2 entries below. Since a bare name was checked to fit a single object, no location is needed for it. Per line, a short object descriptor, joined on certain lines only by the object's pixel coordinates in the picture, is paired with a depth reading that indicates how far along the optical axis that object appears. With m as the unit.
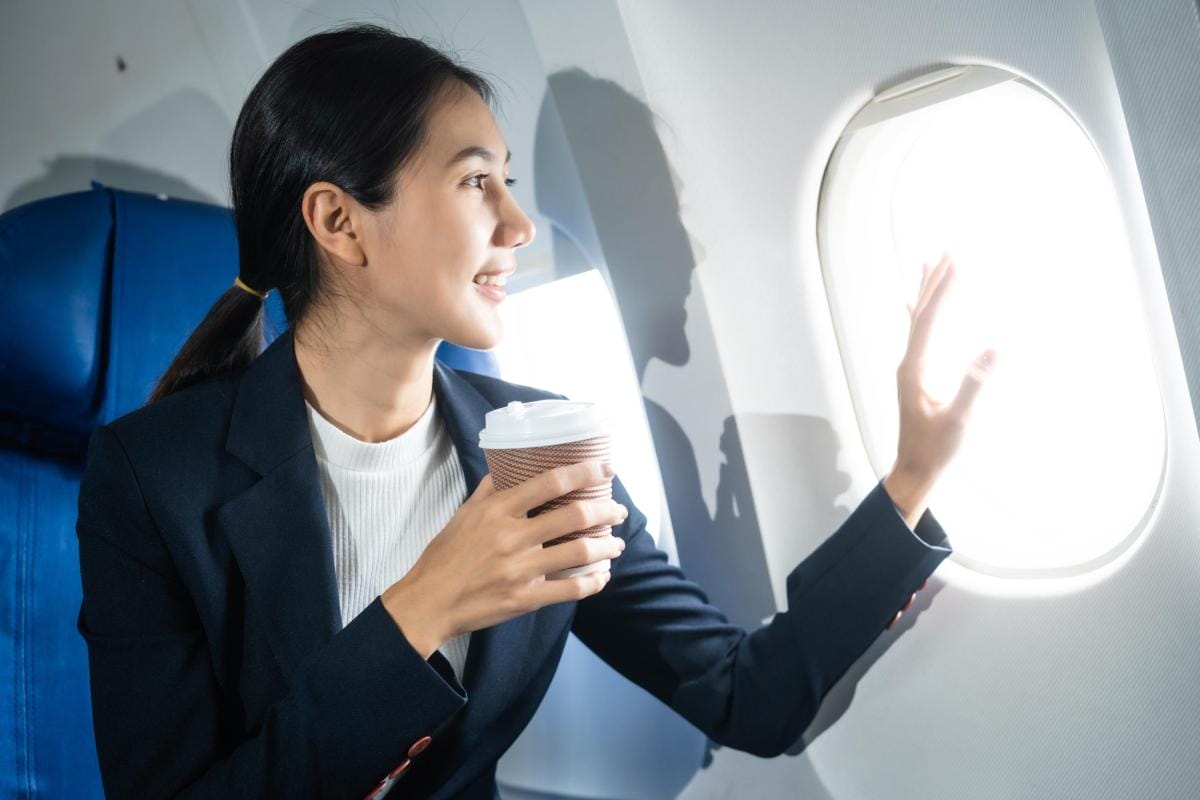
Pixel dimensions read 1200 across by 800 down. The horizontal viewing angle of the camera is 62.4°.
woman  1.04
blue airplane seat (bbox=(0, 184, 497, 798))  1.44
